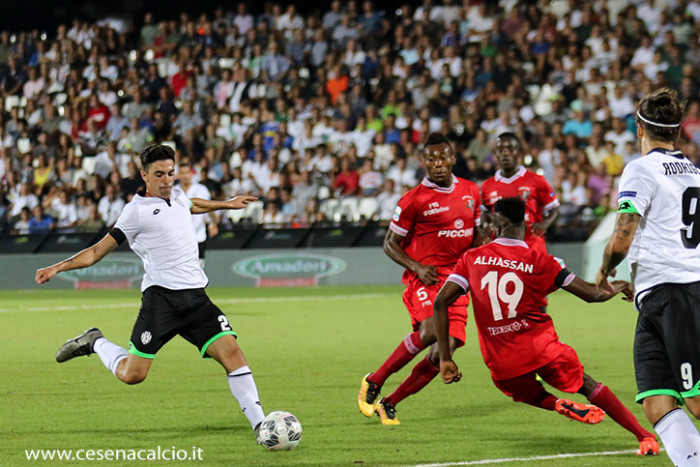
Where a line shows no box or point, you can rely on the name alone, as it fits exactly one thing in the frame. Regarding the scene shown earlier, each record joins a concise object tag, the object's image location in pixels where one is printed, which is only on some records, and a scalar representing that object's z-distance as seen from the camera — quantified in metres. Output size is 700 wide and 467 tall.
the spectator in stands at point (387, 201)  44.90
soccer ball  14.50
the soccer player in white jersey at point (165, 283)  15.31
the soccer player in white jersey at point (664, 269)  10.88
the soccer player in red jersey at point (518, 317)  14.09
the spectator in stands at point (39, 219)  51.78
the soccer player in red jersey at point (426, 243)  17.03
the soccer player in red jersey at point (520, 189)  22.14
